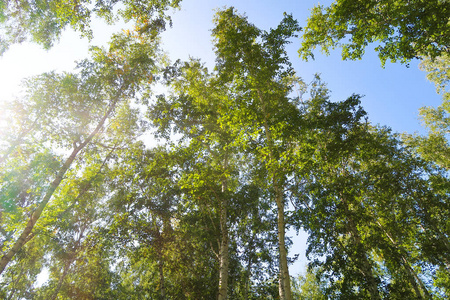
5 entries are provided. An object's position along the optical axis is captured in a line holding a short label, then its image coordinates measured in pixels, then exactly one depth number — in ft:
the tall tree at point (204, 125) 31.94
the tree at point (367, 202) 39.88
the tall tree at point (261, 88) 30.86
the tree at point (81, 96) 54.03
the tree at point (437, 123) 65.41
